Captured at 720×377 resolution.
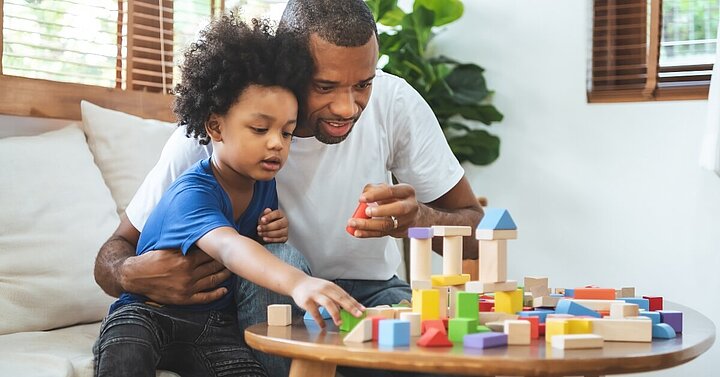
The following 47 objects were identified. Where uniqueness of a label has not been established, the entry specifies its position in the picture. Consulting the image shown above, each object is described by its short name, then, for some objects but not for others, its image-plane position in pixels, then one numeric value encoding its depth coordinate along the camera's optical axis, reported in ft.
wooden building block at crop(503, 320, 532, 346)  3.57
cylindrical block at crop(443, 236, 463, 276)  4.27
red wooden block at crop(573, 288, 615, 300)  4.73
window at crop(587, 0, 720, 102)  10.02
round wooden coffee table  3.20
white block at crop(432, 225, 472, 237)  4.24
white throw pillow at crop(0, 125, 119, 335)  6.47
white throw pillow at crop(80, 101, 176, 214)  7.82
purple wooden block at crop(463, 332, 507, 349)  3.45
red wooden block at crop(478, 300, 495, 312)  4.41
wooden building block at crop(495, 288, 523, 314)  4.17
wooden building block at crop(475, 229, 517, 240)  4.06
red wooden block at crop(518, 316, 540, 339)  3.75
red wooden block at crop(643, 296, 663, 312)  4.75
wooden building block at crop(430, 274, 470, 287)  4.14
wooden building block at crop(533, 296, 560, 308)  4.57
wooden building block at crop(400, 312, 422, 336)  3.72
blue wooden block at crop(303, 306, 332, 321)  4.16
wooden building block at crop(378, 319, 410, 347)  3.50
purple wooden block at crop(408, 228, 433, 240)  4.22
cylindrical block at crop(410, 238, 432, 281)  4.23
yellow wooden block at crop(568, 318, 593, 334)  3.69
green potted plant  10.71
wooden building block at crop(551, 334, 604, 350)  3.46
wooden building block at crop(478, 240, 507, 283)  4.07
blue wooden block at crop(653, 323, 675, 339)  3.88
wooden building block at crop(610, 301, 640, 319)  4.03
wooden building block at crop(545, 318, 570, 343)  3.61
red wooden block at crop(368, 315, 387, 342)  3.63
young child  4.90
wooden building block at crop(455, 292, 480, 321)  3.86
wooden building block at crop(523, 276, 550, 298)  4.80
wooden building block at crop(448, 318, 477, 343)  3.62
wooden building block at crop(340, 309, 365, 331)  3.91
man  5.14
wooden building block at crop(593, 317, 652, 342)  3.73
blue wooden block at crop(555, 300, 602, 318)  4.13
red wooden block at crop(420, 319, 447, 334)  3.60
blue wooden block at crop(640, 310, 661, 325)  4.07
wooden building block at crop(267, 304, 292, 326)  4.11
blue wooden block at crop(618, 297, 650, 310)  4.54
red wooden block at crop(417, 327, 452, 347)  3.46
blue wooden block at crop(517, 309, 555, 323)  4.00
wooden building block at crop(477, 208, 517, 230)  4.08
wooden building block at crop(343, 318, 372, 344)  3.55
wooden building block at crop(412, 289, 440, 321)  3.91
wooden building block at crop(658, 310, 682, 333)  4.08
